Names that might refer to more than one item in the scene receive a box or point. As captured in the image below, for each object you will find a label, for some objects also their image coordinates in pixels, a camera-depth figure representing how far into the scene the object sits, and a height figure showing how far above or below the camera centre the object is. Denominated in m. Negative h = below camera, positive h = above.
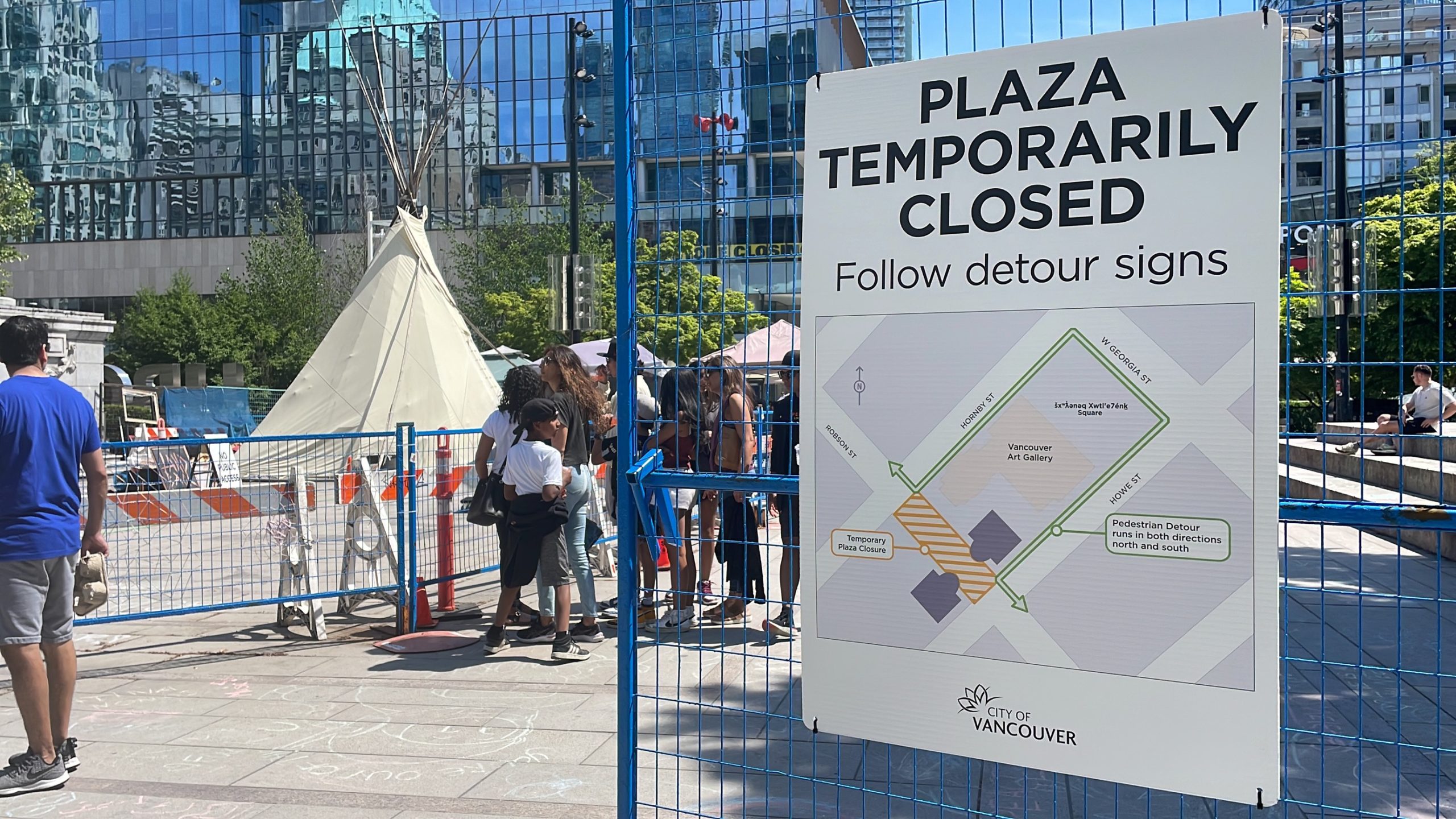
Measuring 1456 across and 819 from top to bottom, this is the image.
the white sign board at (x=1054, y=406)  2.46 -0.01
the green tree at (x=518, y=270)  36.66 +4.48
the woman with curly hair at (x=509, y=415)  7.14 -0.06
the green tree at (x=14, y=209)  32.31 +5.49
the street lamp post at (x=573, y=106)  19.45 +5.07
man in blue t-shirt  4.65 -0.49
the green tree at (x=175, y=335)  50.72 +3.12
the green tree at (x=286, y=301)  48.59 +4.40
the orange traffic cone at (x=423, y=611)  7.84 -1.35
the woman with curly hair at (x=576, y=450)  7.15 -0.29
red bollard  7.87 -0.72
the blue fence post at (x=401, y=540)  7.71 -0.86
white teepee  19.86 +0.75
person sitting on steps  11.75 -0.11
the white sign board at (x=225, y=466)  8.63 -0.50
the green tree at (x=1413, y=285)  13.45 +1.21
